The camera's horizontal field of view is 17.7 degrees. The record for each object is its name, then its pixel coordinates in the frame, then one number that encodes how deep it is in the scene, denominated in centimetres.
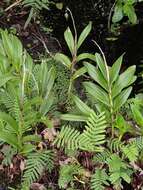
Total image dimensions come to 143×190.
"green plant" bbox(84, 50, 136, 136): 208
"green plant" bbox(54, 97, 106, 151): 198
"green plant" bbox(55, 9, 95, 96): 240
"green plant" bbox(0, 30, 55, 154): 204
